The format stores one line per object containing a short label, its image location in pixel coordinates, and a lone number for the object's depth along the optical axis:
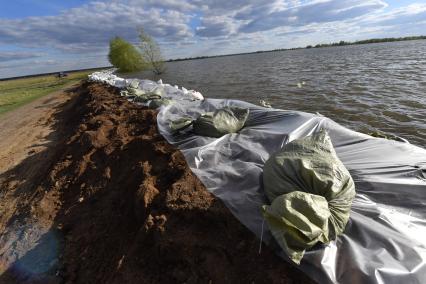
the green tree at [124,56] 49.22
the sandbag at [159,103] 7.63
